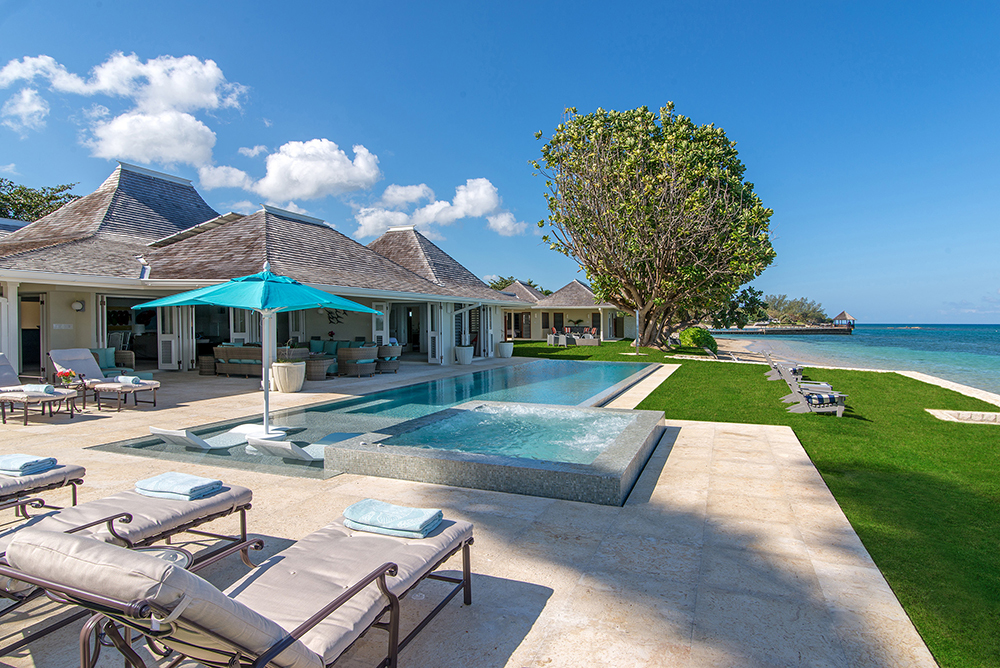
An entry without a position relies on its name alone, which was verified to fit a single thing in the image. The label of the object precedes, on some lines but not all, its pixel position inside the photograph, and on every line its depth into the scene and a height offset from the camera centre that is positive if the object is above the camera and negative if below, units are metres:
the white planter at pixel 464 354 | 19.14 -0.90
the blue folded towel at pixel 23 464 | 3.70 -0.93
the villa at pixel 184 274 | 13.10 +1.57
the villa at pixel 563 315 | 36.09 +0.93
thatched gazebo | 116.34 +1.32
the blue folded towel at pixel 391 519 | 2.90 -1.06
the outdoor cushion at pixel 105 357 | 12.30 -0.56
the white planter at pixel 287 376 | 11.93 -1.01
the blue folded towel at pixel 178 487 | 3.38 -1.01
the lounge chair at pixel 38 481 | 3.53 -1.03
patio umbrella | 6.93 +0.48
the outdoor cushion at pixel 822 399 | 8.97 -1.25
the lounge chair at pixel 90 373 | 9.27 -0.79
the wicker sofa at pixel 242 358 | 14.02 -0.71
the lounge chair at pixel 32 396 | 8.03 -0.95
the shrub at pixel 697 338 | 27.96 -0.64
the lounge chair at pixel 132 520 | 2.75 -1.08
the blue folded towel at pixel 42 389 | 8.27 -0.86
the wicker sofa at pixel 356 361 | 14.76 -0.87
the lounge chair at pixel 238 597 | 1.66 -1.06
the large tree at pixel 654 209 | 21.92 +5.08
